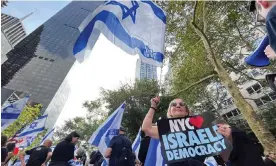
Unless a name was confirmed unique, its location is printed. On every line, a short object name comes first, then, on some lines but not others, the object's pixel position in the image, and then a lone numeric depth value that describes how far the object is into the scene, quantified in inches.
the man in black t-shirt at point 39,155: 134.6
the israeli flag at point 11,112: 131.8
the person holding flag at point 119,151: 100.8
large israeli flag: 85.5
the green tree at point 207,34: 235.5
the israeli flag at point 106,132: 113.9
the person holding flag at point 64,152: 115.0
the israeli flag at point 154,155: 76.9
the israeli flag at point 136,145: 157.7
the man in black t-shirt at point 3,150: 122.7
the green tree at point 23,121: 615.8
